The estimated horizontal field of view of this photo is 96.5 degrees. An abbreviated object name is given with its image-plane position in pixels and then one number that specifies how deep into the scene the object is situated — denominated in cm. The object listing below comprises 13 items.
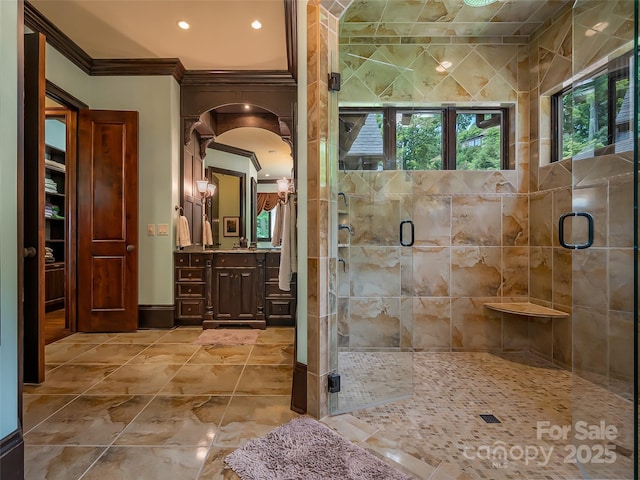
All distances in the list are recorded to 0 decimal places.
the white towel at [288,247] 192
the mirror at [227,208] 424
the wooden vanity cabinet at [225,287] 322
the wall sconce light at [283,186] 369
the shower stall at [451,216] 226
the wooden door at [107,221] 302
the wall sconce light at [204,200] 376
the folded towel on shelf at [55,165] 381
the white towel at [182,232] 327
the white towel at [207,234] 376
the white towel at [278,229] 255
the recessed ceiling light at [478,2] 213
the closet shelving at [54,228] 388
